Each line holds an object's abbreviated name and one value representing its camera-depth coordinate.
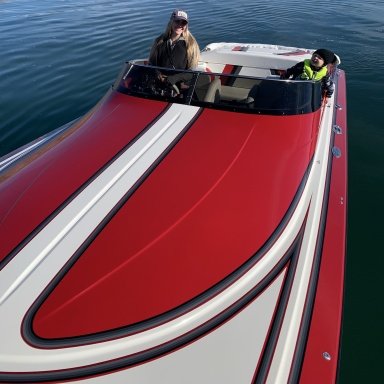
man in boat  4.11
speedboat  1.48
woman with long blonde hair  3.37
